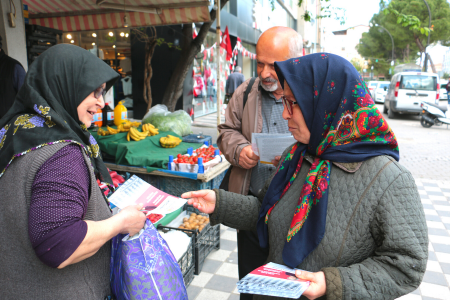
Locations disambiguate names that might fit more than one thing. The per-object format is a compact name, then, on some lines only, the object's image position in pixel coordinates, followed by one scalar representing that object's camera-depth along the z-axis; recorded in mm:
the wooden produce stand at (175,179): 4070
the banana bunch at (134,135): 4734
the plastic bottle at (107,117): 5590
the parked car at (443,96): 27547
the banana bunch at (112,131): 4840
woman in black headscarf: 1205
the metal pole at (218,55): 5945
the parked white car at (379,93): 24141
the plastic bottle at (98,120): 5415
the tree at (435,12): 29094
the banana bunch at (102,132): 4785
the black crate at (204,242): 3259
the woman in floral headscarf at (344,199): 1148
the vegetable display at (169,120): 5613
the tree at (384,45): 38500
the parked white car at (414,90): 14586
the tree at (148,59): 7537
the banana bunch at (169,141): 4777
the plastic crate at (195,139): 5289
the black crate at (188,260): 3018
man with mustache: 2262
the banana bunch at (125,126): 4980
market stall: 3156
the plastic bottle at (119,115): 5492
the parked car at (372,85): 25559
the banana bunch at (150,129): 5066
